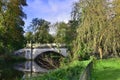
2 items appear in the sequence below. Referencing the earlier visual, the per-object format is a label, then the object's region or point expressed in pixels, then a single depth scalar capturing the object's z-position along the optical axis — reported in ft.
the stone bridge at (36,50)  52.74
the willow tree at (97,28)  26.61
